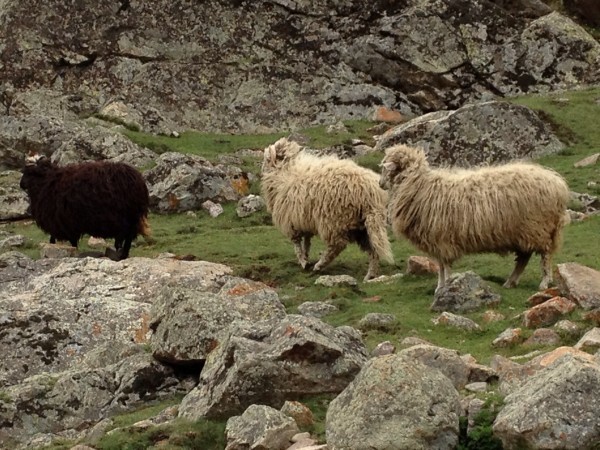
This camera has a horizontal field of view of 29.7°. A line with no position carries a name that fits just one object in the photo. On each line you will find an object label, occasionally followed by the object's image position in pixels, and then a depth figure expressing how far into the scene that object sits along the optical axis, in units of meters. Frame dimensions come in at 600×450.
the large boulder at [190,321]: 13.56
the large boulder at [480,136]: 30.72
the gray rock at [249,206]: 27.58
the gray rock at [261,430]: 10.34
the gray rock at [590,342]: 12.30
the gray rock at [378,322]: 15.58
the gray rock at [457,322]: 15.10
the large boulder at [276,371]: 11.60
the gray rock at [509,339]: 13.86
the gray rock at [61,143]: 31.77
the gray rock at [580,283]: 14.84
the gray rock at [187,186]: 28.66
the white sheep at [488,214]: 17.77
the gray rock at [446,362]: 11.50
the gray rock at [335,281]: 19.34
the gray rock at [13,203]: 28.89
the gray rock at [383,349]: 13.39
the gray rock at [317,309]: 17.22
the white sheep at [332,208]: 20.53
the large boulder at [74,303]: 15.95
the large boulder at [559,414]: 8.89
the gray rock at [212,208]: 27.90
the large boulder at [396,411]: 9.40
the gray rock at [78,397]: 13.47
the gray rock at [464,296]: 16.39
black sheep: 23.25
